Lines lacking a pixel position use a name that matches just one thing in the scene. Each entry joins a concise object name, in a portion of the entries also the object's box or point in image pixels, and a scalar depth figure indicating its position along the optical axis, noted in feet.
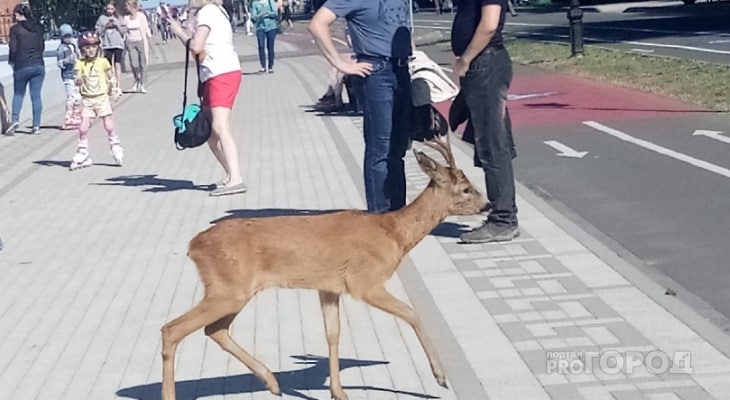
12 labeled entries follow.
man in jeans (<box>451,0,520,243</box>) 30.27
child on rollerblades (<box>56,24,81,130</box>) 65.77
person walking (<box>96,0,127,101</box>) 85.20
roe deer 19.07
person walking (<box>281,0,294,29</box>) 207.87
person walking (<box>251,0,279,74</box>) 96.78
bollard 86.63
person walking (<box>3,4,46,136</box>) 62.85
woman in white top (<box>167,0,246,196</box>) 39.17
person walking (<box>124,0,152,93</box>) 85.51
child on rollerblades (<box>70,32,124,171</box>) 47.67
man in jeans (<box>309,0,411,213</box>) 28.78
